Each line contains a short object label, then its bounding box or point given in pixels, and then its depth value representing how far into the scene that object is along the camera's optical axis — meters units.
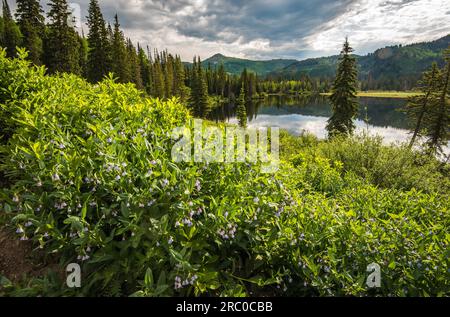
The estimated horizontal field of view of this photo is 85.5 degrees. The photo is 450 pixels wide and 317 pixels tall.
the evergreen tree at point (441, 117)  24.56
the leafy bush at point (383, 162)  8.48
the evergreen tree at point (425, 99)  25.98
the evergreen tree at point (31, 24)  34.38
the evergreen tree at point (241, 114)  44.97
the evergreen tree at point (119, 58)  40.72
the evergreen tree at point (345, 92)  28.03
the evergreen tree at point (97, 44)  37.69
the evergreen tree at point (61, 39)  32.56
